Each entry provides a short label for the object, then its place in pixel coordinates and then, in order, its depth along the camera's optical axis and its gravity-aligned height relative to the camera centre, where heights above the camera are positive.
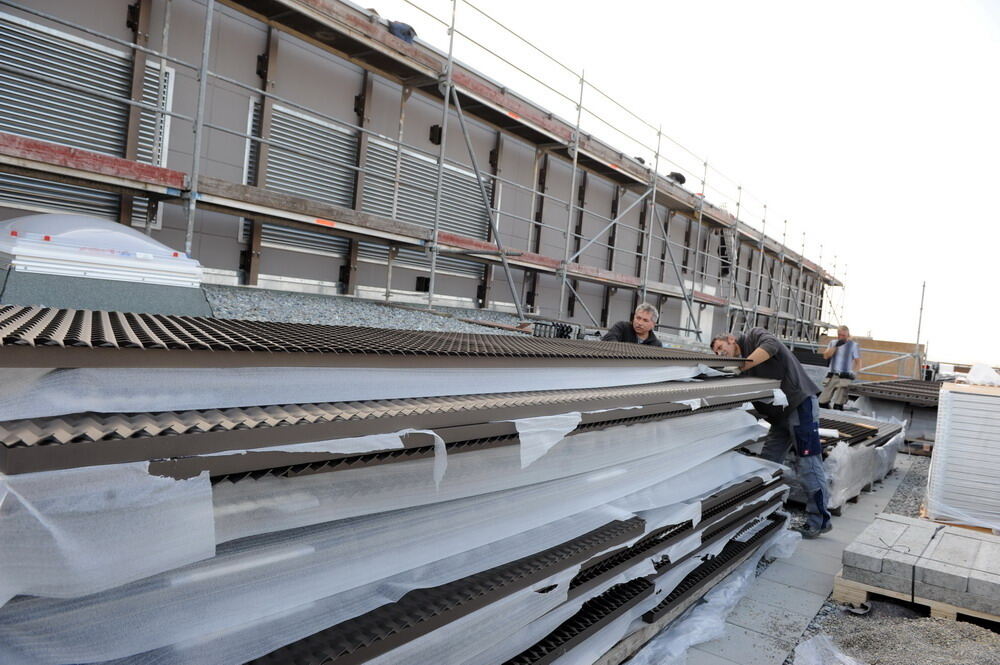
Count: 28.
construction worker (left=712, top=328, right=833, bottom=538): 5.45 -0.52
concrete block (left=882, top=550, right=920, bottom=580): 3.83 -1.24
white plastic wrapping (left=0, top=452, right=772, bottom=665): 1.10 -0.62
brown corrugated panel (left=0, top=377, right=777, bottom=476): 0.98 -0.25
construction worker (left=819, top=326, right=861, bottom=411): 11.95 -0.17
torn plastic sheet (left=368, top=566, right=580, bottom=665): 1.65 -0.90
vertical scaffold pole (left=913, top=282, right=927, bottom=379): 17.66 +0.23
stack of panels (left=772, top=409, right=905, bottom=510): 6.16 -1.02
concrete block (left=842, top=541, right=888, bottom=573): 3.93 -1.25
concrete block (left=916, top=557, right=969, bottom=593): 3.65 -1.23
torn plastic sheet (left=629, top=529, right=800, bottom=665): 3.08 -1.55
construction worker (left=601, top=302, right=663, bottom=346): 6.12 +0.11
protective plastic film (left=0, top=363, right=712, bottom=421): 1.10 -0.19
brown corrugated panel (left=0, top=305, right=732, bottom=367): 1.05 -0.09
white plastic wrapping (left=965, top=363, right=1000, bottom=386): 6.25 -0.01
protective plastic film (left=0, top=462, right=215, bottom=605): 0.98 -0.42
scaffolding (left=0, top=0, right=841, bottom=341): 5.79 +2.24
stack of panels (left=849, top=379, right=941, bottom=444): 10.26 -0.70
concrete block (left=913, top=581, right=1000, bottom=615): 3.56 -1.34
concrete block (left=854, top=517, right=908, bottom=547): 4.19 -1.18
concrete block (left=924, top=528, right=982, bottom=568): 3.89 -1.17
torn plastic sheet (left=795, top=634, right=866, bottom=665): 3.15 -1.54
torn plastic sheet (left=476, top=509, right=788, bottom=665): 2.01 -1.16
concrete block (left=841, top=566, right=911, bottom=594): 3.85 -1.37
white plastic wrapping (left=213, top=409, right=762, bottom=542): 1.31 -0.45
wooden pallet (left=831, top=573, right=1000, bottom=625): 3.64 -1.45
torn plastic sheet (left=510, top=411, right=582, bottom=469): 1.88 -0.32
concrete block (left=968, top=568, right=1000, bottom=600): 3.53 -1.22
